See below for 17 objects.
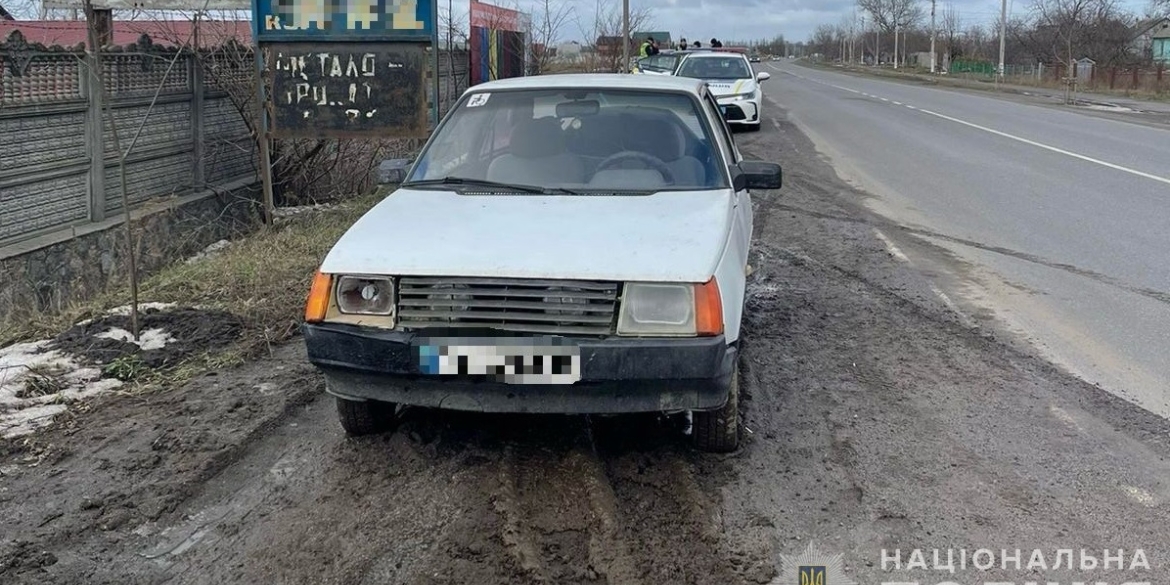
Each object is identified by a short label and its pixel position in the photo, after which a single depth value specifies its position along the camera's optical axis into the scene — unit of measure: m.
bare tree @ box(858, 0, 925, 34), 114.38
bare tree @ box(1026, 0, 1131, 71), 58.53
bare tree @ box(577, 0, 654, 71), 24.99
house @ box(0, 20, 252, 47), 10.12
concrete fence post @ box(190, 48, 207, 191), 9.80
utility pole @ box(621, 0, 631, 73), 22.36
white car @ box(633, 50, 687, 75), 25.48
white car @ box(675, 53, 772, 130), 20.19
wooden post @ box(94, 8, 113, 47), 9.93
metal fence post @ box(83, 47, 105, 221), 8.02
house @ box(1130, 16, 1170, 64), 68.36
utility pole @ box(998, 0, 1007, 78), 53.25
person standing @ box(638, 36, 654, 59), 27.64
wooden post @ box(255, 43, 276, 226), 8.88
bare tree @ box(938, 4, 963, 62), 85.62
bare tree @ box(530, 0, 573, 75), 18.77
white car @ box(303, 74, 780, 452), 3.86
